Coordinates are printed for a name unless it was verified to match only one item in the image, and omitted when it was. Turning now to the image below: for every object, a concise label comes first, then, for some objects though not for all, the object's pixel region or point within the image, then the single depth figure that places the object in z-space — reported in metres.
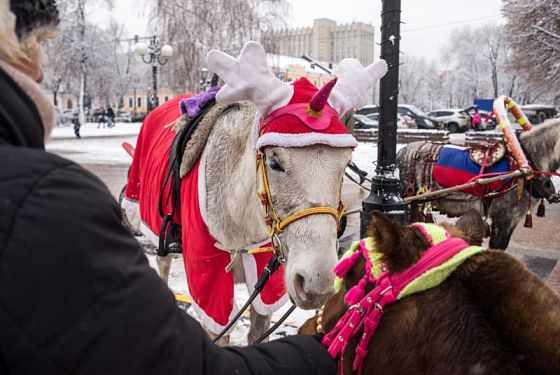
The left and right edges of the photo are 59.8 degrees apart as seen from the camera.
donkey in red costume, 2.31
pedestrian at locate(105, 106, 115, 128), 38.21
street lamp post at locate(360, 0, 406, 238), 4.58
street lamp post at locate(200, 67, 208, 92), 21.71
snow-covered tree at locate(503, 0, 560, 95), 16.95
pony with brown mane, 1.09
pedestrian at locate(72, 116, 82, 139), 28.16
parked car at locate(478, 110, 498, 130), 36.12
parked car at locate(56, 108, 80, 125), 44.31
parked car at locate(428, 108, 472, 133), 36.22
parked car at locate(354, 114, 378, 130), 30.09
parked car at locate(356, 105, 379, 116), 37.84
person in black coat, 0.84
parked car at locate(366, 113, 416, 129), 31.01
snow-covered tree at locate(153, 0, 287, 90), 21.16
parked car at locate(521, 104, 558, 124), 31.57
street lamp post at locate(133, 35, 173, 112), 21.86
